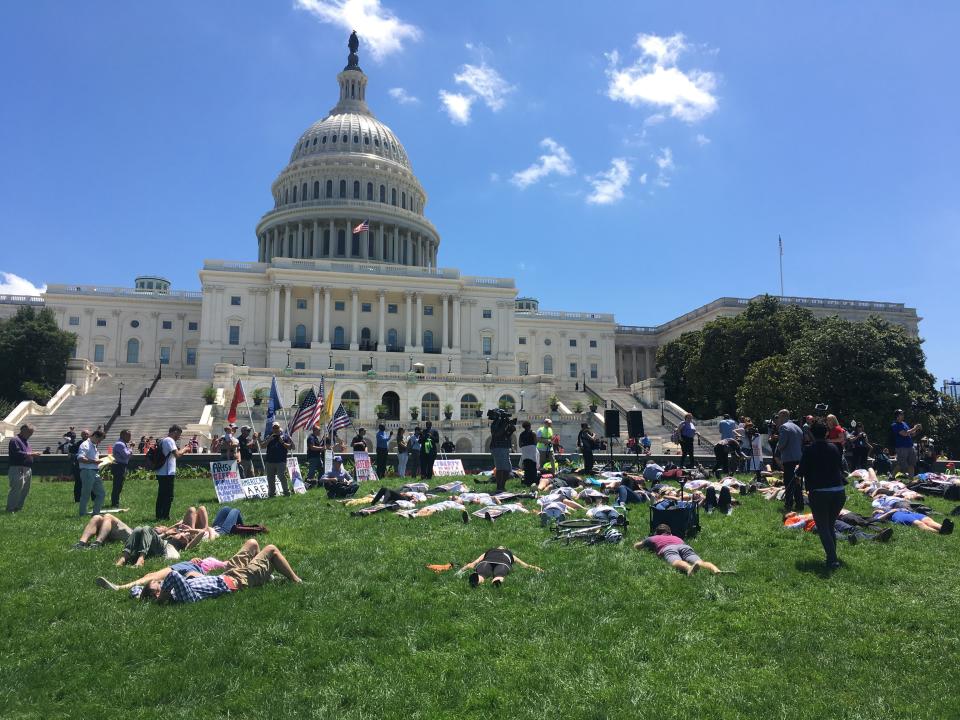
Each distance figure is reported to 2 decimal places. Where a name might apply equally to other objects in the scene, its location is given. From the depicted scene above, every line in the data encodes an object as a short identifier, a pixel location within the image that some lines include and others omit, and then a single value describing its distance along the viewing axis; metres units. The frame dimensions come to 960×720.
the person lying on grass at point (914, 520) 12.78
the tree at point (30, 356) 66.75
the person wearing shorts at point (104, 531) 12.93
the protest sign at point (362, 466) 24.91
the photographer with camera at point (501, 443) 20.28
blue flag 29.41
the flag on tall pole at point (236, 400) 26.66
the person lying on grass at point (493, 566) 10.23
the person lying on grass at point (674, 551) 10.65
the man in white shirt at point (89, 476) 16.45
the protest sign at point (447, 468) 27.23
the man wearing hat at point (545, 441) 24.99
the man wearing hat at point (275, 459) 20.06
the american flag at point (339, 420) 28.97
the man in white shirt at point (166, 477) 16.09
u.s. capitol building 86.12
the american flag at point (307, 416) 27.27
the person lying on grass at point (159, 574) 10.04
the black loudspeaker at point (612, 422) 29.16
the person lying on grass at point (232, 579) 9.63
